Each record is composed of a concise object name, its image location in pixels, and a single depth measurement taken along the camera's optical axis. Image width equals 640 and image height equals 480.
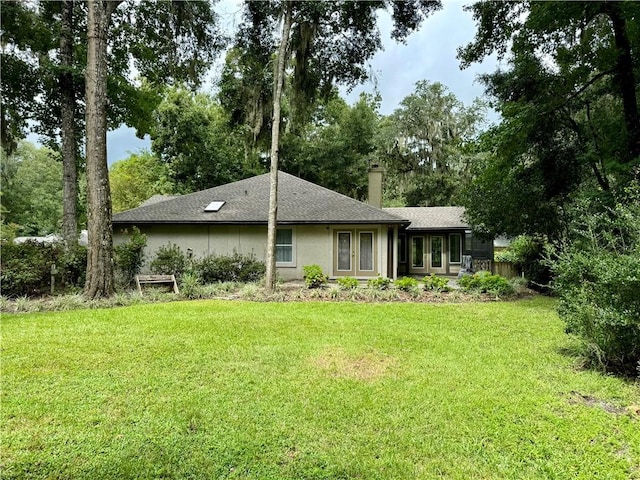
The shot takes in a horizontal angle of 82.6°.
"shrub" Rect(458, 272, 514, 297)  9.61
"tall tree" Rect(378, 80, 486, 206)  26.72
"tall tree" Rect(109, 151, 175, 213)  25.59
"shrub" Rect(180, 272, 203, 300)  9.43
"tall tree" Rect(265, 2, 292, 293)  9.60
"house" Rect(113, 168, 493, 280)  12.34
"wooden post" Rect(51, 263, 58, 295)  8.99
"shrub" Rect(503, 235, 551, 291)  12.42
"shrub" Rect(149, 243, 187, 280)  11.18
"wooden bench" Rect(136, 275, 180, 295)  10.33
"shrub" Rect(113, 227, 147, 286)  10.33
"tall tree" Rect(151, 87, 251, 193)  23.84
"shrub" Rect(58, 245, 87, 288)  9.30
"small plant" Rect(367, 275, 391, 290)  9.91
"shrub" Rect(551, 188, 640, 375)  3.97
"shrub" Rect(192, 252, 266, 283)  11.34
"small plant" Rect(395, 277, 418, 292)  9.76
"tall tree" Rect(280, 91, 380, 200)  25.86
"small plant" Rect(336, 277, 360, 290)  9.91
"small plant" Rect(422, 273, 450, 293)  9.73
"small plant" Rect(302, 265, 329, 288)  10.53
